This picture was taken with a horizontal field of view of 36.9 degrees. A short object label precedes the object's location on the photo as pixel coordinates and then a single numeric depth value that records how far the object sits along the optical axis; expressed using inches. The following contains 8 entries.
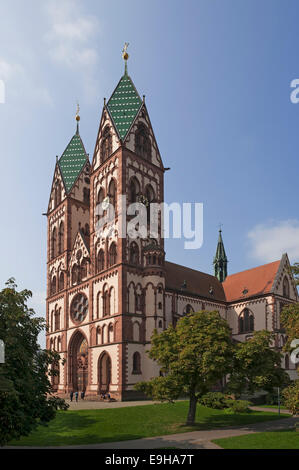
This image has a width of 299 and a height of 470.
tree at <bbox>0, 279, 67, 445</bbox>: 598.2
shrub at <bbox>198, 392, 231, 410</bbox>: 1355.7
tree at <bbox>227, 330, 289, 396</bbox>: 1118.4
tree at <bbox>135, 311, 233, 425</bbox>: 1071.0
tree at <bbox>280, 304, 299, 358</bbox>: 929.1
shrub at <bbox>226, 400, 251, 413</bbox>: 1190.3
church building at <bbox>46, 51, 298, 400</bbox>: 1797.5
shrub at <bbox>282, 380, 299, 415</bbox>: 861.8
